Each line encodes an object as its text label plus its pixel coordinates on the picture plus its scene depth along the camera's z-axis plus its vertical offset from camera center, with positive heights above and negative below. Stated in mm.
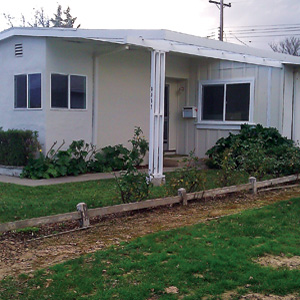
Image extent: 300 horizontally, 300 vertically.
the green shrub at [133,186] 7785 -1154
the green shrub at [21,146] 11836 -783
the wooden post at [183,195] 8281 -1367
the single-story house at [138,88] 11828 +838
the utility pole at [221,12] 33000 +7452
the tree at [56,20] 41297 +9060
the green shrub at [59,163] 11547 -1213
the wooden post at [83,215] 6750 -1425
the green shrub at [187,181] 8648 -1166
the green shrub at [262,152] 10320 -833
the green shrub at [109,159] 12781 -1174
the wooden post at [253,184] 9641 -1351
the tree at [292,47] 48906 +7504
